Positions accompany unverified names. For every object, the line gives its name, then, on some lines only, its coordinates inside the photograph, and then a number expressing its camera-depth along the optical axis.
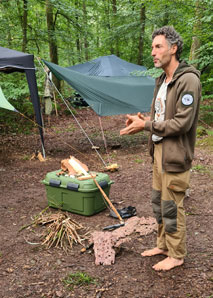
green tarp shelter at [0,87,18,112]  3.72
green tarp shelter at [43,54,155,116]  5.32
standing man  1.70
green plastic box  3.01
